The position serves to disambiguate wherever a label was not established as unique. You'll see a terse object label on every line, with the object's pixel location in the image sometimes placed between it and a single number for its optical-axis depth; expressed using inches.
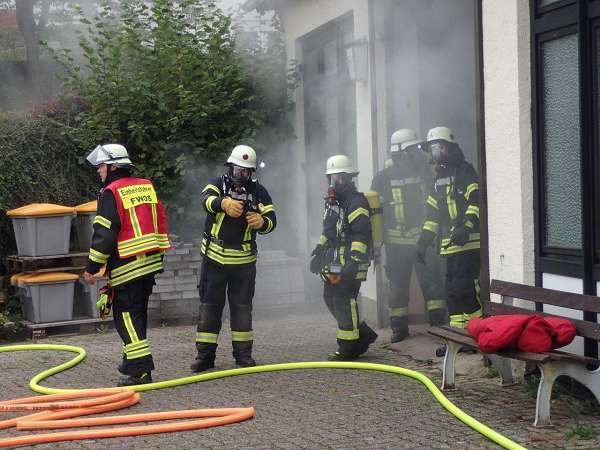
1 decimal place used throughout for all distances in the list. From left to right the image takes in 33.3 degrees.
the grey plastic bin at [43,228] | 422.0
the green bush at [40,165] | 467.2
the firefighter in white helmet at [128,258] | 303.9
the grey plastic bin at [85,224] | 438.0
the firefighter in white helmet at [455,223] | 324.8
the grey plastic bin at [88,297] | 434.9
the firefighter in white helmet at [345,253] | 331.6
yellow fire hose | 287.0
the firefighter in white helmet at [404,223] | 361.1
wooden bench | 231.3
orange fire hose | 241.0
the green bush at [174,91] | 486.0
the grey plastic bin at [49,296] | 423.2
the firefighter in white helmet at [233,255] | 326.6
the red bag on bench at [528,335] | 234.8
